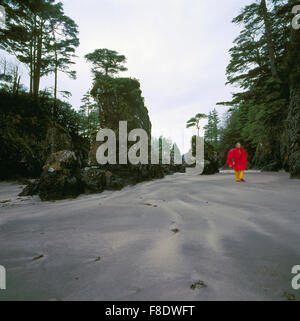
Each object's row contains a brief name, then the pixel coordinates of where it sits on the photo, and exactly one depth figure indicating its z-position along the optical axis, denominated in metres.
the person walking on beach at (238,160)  5.75
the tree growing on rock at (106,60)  17.88
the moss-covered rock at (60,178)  3.55
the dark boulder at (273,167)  9.70
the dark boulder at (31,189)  3.97
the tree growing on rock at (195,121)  33.69
